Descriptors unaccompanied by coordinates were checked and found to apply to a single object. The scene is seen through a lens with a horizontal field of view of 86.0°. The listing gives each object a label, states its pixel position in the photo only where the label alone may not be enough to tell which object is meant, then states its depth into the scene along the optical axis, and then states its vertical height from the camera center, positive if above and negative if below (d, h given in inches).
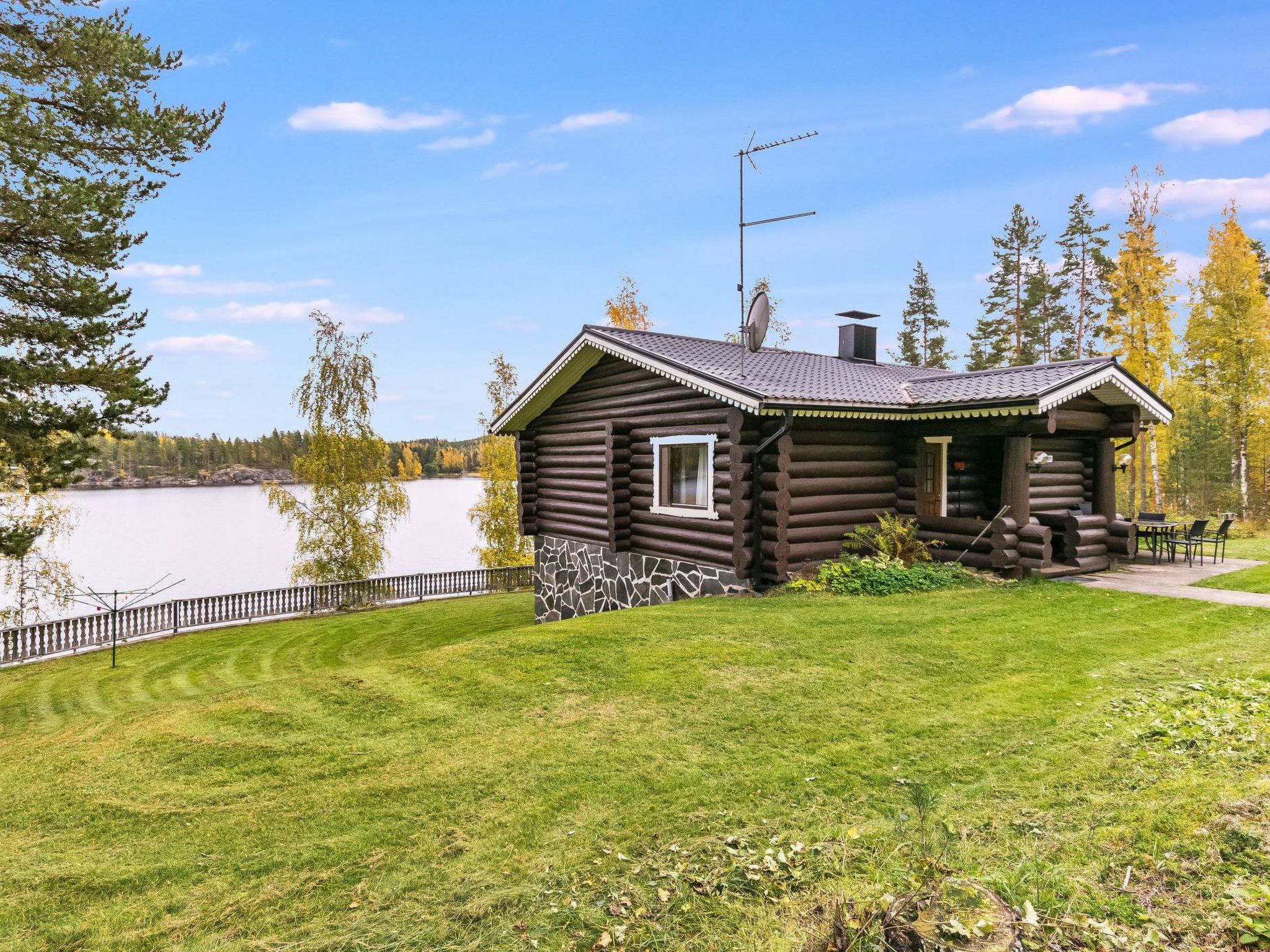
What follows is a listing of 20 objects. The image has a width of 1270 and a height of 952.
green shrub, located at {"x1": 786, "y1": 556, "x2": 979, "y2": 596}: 397.1 -64.5
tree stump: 87.3 -61.0
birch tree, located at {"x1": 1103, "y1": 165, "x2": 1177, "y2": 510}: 941.2 +248.8
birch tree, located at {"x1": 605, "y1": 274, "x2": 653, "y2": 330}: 1109.7 +265.9
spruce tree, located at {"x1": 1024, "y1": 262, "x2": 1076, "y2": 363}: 1338.6 +307.3
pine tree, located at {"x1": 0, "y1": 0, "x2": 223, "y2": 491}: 357.1 +138.2
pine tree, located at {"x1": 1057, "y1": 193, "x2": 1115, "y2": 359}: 1242.6 +383.0
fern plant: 439.5 -47.3
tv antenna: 422.0 +186.9
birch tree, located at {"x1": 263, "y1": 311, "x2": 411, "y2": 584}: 821.9 -4.8
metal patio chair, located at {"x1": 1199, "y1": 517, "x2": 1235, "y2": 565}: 483.5 -47.6
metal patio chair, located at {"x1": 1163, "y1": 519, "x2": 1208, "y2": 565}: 472.7 -50.2
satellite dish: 498.3 +110.9
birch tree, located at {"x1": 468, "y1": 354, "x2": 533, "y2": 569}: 982.4 -33.1
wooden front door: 475.5 -4.9
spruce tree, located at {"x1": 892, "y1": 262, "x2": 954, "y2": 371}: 1636.3 +346.5
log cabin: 409.1 +7.0
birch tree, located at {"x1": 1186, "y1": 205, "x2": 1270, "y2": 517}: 910.4 +195.6
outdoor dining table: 487.5 -45.2
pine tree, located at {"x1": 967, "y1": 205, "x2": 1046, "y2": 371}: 1374.3 +369.5
